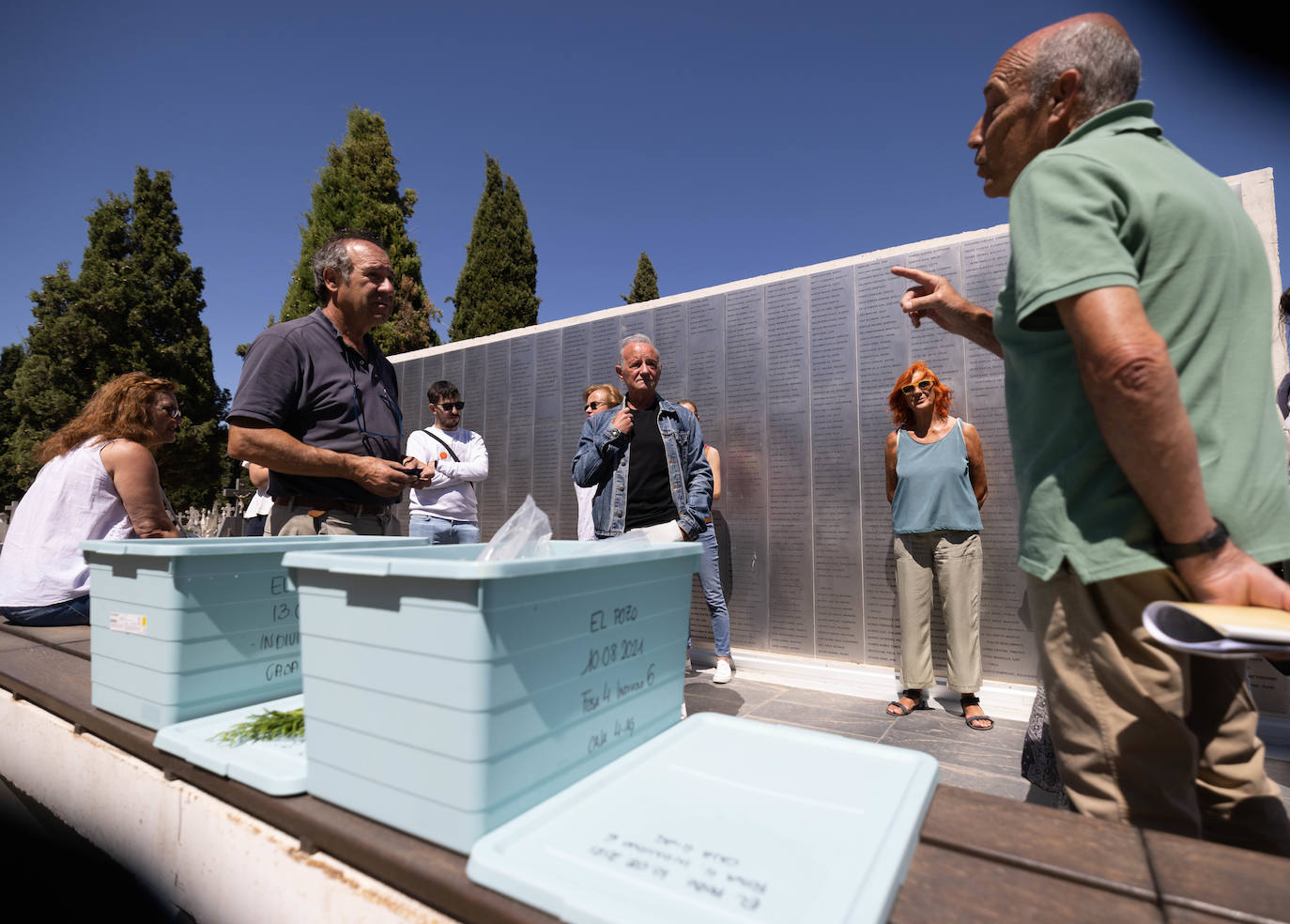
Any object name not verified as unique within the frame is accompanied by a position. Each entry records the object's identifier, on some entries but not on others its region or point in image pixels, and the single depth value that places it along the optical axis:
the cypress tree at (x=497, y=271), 16.66
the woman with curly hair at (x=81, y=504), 2.21
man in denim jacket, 3.35
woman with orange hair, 3.21
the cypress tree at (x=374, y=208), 14.49
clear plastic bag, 0.86
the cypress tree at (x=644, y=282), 23.36
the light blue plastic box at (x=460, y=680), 0.68
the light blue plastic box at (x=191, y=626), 1.06
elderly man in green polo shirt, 0.81
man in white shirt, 4.18
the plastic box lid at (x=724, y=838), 0.57
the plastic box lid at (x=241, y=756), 0.85
